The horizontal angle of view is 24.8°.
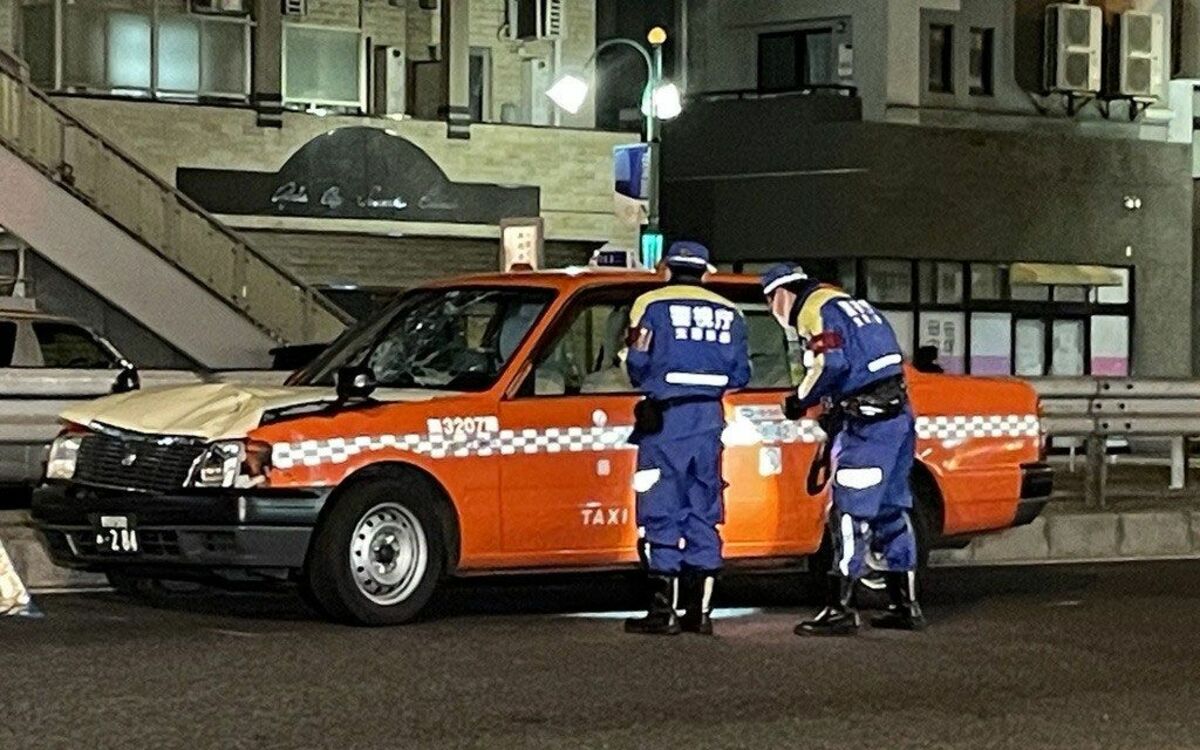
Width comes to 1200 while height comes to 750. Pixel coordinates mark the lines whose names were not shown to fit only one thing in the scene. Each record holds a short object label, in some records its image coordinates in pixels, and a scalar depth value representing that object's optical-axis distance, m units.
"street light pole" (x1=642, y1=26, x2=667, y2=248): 27.84
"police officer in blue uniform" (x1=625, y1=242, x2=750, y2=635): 11.80
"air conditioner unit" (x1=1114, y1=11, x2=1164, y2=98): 36.56
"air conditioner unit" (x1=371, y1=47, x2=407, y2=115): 33.34
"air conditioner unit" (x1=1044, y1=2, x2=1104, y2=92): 36.09
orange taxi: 11.64
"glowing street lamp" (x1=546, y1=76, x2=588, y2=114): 30.06
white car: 14.28
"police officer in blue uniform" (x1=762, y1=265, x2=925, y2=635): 11.93
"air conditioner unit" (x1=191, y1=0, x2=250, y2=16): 31.62
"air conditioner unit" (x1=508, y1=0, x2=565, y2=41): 34.03
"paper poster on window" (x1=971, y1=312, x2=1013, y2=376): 35.53
